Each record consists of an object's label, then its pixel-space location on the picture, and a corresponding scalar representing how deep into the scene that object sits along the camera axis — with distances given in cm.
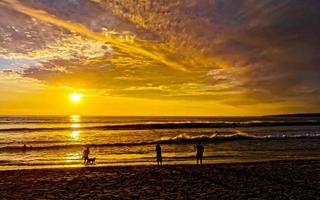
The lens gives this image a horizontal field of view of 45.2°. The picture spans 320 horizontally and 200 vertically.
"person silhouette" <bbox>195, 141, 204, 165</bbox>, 3319
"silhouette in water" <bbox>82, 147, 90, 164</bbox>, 3597
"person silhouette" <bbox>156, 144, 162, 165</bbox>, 3250
